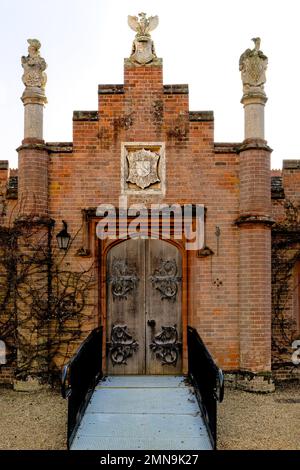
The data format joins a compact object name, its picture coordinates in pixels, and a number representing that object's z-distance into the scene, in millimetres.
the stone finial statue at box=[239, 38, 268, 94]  9453
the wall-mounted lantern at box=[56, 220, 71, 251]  9281
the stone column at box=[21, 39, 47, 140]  9445
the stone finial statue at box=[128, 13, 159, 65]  9570
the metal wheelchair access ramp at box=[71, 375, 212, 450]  6270
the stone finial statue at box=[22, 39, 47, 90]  9492
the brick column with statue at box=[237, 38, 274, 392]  9148
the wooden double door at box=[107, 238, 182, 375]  9375
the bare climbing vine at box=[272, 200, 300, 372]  9859
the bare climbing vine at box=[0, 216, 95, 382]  9227
